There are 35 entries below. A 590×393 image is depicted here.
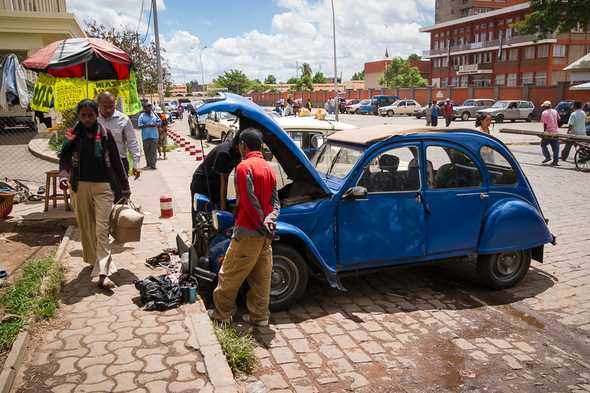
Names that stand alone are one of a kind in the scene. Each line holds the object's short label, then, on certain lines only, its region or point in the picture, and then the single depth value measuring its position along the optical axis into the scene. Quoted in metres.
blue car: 4.94
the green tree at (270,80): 139.02
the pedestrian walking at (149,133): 13.83
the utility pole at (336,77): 32.38
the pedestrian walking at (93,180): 5.12
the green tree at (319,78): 131.02
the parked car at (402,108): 47.41
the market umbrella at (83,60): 7.57
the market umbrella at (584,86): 26.84
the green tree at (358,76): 161.98
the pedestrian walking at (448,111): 29.47
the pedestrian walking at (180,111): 50.09
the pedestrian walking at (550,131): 15.27
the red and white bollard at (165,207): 8.48
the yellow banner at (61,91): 8.21
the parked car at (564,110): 31.62
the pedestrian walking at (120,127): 6.34
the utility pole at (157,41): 22.48
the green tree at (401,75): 85.06
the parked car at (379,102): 50.12
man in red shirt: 4.27
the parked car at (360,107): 51.41
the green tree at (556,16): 27.95
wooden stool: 7.74
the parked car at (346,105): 56.28
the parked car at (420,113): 43.85
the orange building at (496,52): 60.59
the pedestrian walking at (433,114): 26.58
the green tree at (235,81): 99.06
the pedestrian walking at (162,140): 17.94
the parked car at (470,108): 38.88
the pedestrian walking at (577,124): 15.67
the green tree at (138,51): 31.81
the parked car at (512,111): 36.81
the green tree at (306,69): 119.06
